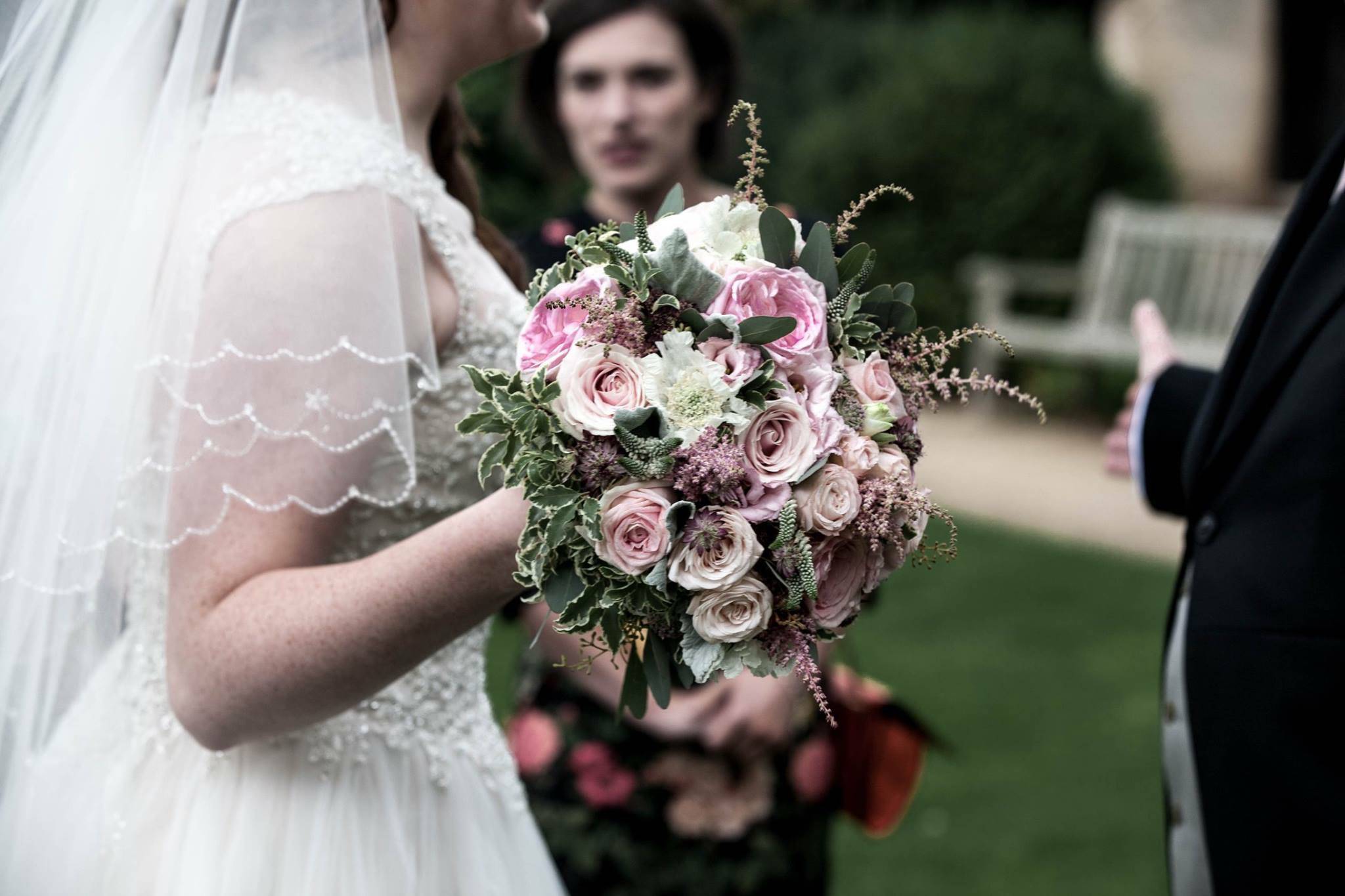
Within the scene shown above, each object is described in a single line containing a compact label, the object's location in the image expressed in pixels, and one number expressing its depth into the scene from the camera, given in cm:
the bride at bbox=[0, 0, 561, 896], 167
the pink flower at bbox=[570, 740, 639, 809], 302
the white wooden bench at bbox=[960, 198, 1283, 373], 957
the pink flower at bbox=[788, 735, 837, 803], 305
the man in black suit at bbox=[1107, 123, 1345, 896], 192
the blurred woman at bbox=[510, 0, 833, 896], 296
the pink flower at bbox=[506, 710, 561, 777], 307
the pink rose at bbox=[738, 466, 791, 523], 139
